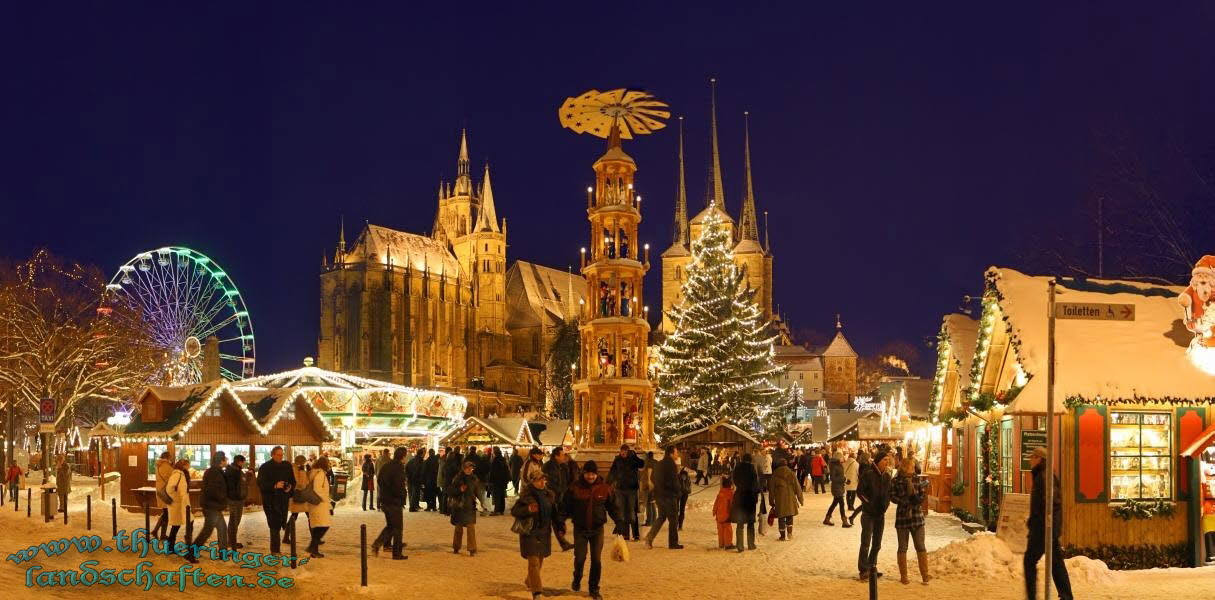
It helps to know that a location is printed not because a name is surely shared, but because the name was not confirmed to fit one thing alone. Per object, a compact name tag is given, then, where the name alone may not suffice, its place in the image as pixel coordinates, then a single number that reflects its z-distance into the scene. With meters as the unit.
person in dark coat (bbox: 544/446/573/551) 18.23
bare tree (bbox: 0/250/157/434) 38.12
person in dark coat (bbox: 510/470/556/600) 12.04
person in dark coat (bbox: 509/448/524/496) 31.81
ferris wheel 43.59
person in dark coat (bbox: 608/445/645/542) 18.45
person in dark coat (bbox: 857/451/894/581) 13.52
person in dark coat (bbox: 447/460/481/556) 15.99
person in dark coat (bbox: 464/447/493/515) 25.12
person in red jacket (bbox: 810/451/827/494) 37.91
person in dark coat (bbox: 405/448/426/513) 27.05
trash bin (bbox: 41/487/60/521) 22.34
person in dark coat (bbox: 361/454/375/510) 27.66
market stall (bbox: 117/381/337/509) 25.75
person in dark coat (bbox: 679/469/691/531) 20.19
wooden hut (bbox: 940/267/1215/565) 15.36
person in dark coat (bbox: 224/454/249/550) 16.25
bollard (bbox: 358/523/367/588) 12.62
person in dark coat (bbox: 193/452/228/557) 15.73
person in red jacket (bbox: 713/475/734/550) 17.69
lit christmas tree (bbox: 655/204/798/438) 49.66
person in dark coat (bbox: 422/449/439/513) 27.09
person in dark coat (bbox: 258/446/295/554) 15.94
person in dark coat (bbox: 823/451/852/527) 23.32
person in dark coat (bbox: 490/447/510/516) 25.71
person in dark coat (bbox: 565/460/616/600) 12.39
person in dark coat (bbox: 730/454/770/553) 17.09
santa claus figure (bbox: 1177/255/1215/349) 15.35
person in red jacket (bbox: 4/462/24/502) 28.73
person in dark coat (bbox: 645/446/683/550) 17.20
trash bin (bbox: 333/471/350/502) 27.23
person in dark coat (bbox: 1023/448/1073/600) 11.09
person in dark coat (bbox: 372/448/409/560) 15.73
